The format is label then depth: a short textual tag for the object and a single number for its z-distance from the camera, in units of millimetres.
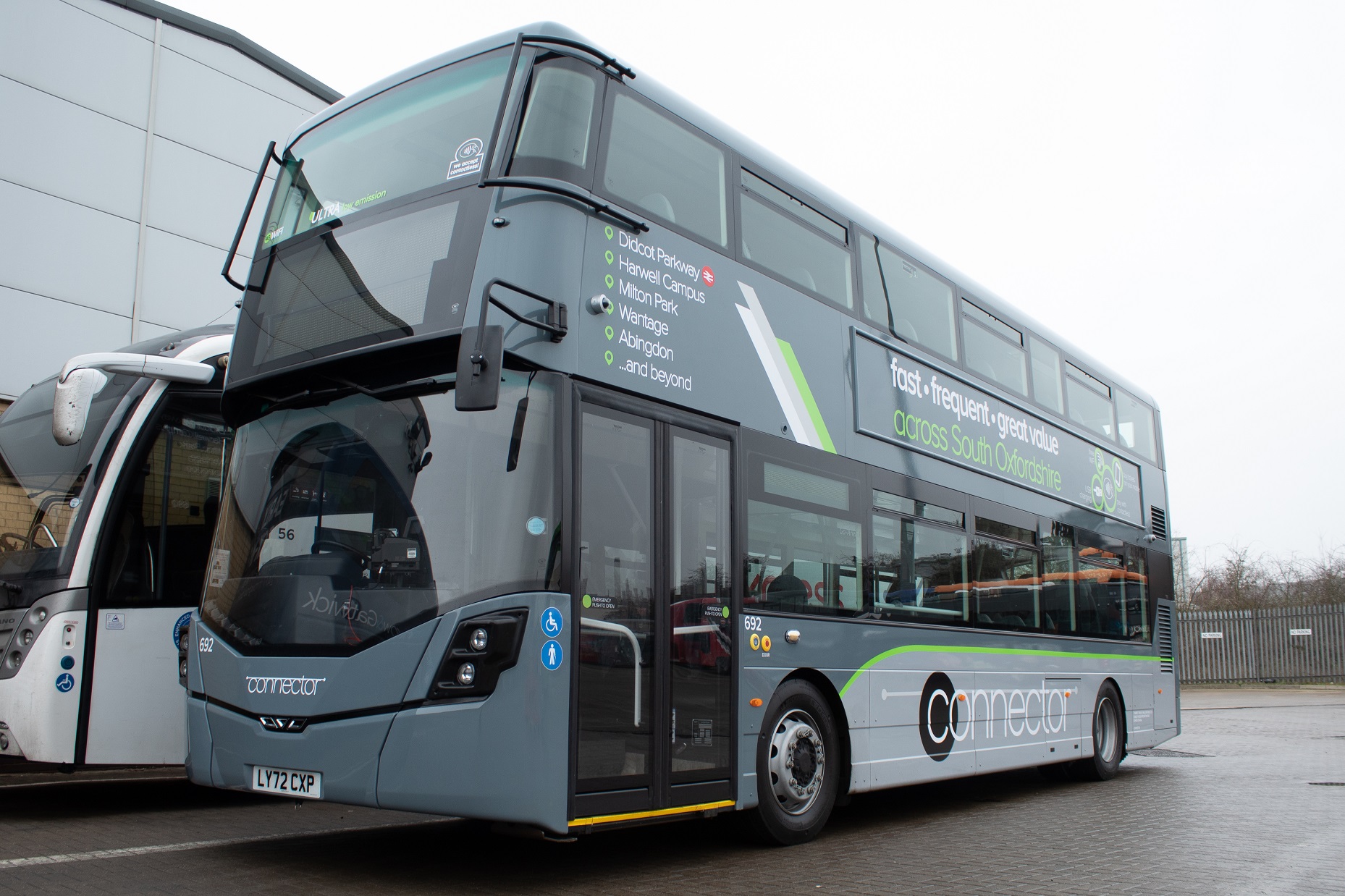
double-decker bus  5430
